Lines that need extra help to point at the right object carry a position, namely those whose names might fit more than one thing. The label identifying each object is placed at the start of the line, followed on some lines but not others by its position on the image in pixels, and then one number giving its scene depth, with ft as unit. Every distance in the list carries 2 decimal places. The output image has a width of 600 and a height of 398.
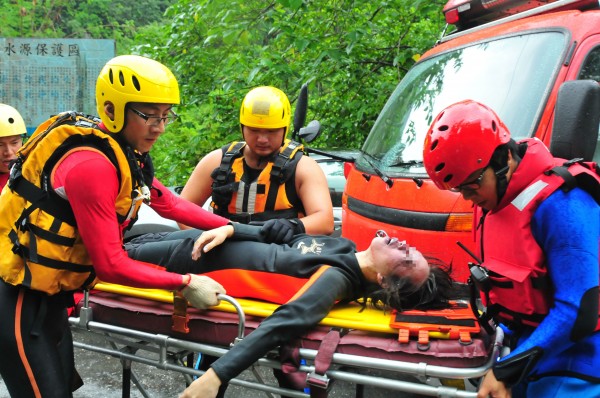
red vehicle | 12.73
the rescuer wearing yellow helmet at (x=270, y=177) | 14.32
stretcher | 9.37
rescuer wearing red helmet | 7.59
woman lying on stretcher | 10.84
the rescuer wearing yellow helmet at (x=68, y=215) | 9.48
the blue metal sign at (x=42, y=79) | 26.14
